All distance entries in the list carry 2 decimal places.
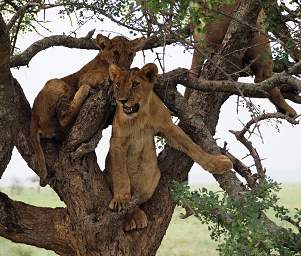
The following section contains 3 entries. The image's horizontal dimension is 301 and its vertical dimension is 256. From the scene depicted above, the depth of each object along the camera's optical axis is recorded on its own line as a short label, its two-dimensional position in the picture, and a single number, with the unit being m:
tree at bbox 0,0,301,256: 7.89
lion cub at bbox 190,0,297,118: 9.26
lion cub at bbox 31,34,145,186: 8.07
